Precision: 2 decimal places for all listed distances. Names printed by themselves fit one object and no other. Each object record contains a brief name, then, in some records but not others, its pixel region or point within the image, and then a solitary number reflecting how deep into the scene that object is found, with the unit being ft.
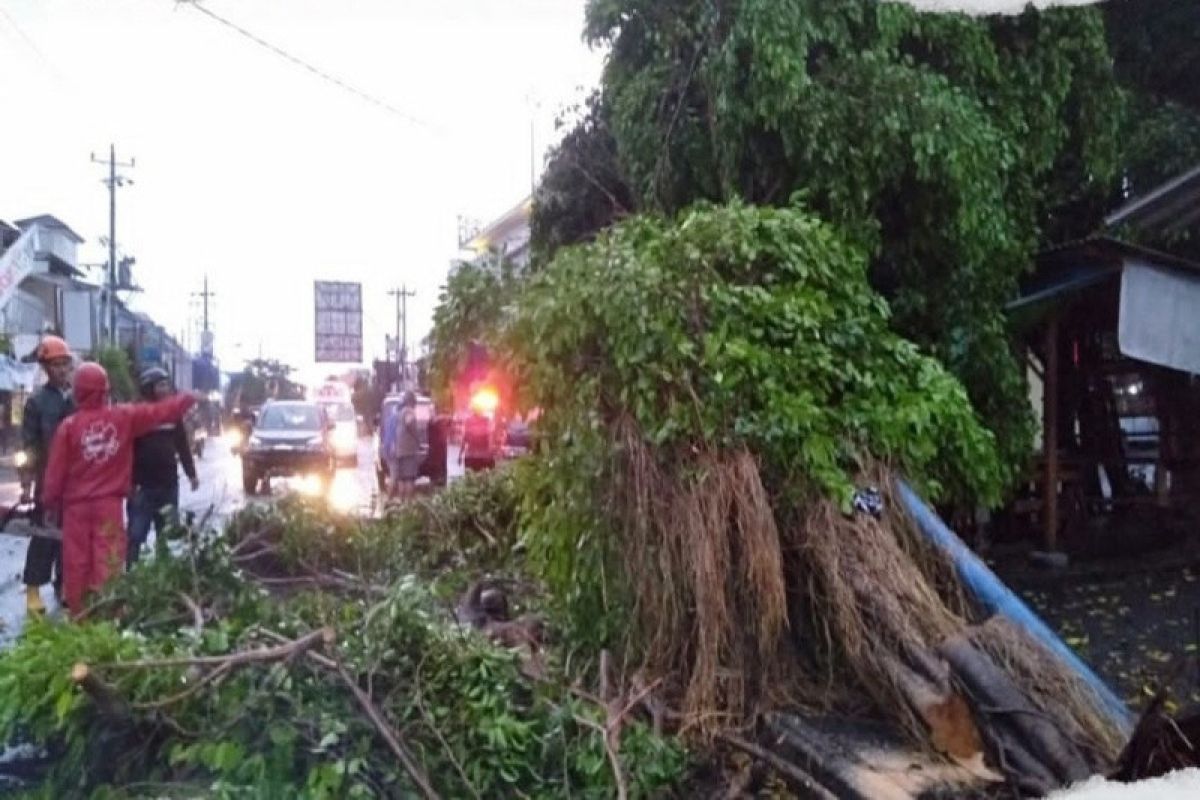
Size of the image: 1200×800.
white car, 72.69
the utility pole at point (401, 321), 153.07
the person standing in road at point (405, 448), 47.73
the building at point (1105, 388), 22.35
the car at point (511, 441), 46.28
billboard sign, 94.68
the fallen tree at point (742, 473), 14.24
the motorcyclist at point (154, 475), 23.77
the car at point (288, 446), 56.24
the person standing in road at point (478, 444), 55.72
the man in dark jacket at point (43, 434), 21.58
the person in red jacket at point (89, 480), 19.51
